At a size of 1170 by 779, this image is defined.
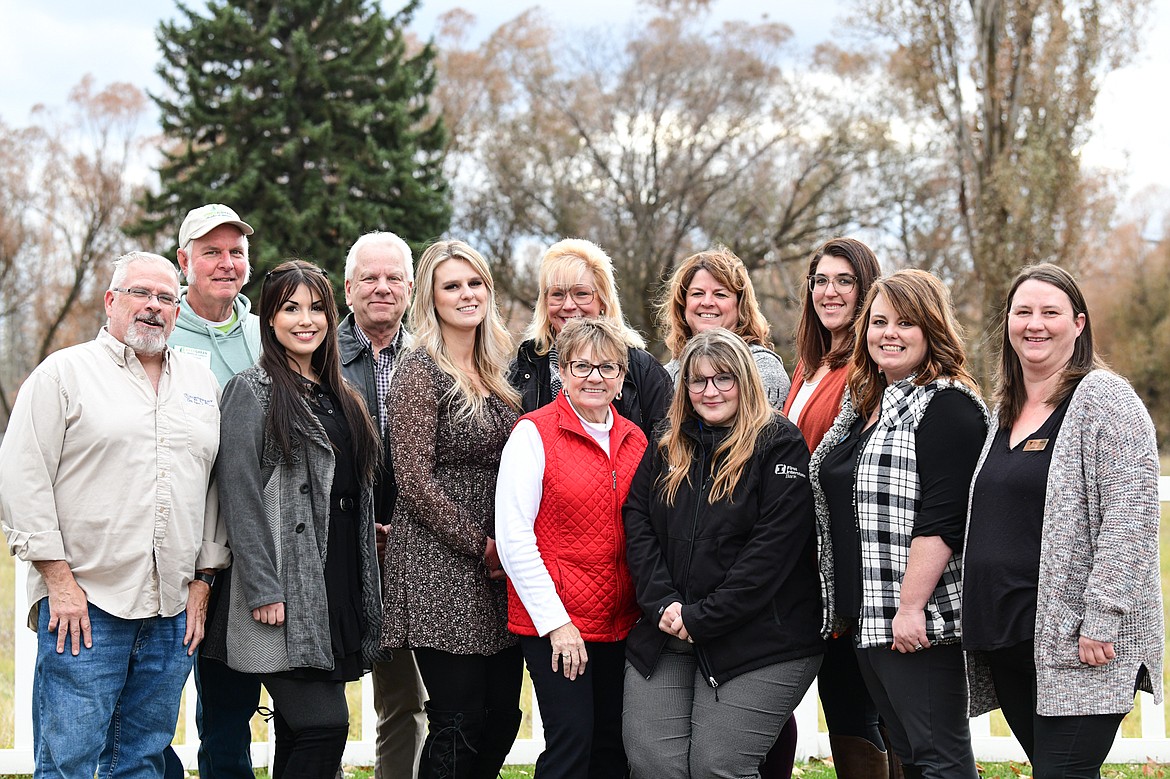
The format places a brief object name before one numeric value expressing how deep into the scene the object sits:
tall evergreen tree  24.91
